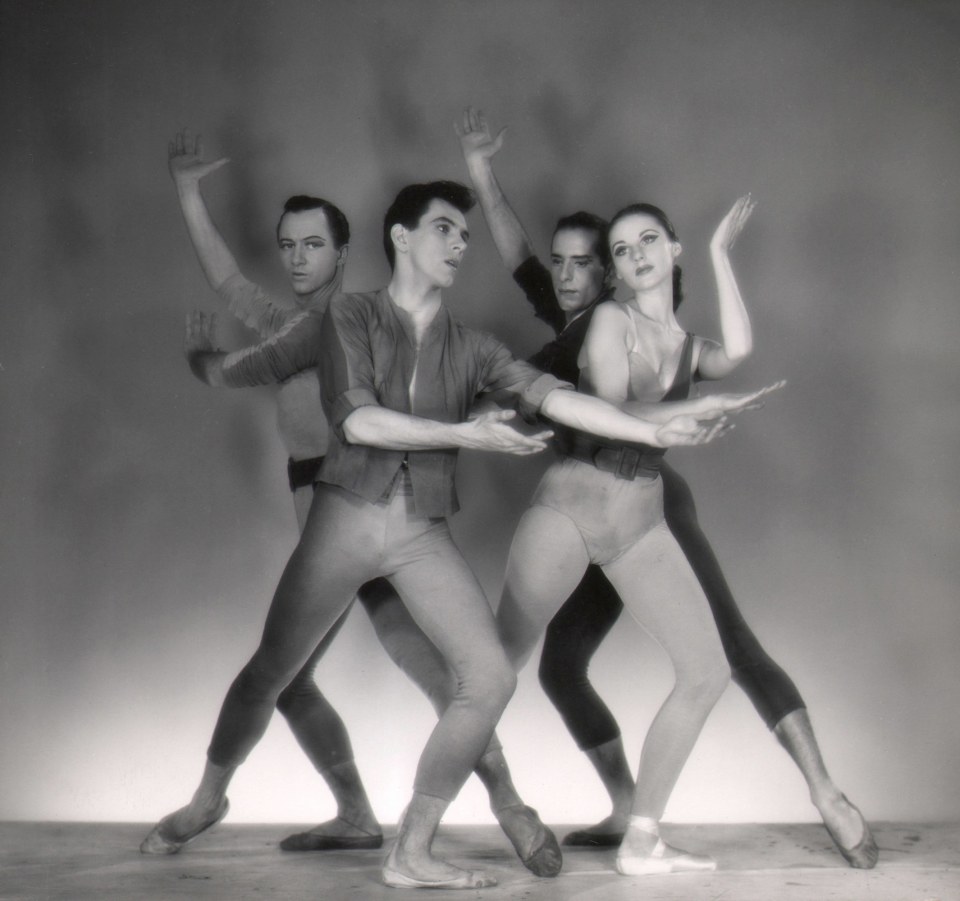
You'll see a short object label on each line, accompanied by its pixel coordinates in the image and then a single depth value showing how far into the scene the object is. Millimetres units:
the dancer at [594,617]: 3549
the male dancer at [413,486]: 3152
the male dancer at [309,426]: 3459
